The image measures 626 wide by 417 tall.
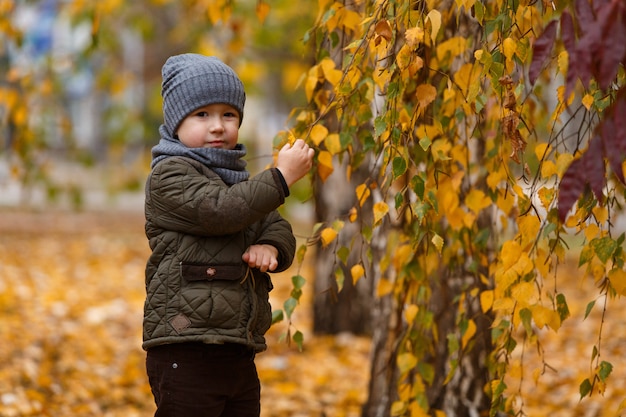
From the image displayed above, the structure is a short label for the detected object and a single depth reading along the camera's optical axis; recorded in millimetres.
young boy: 4723
